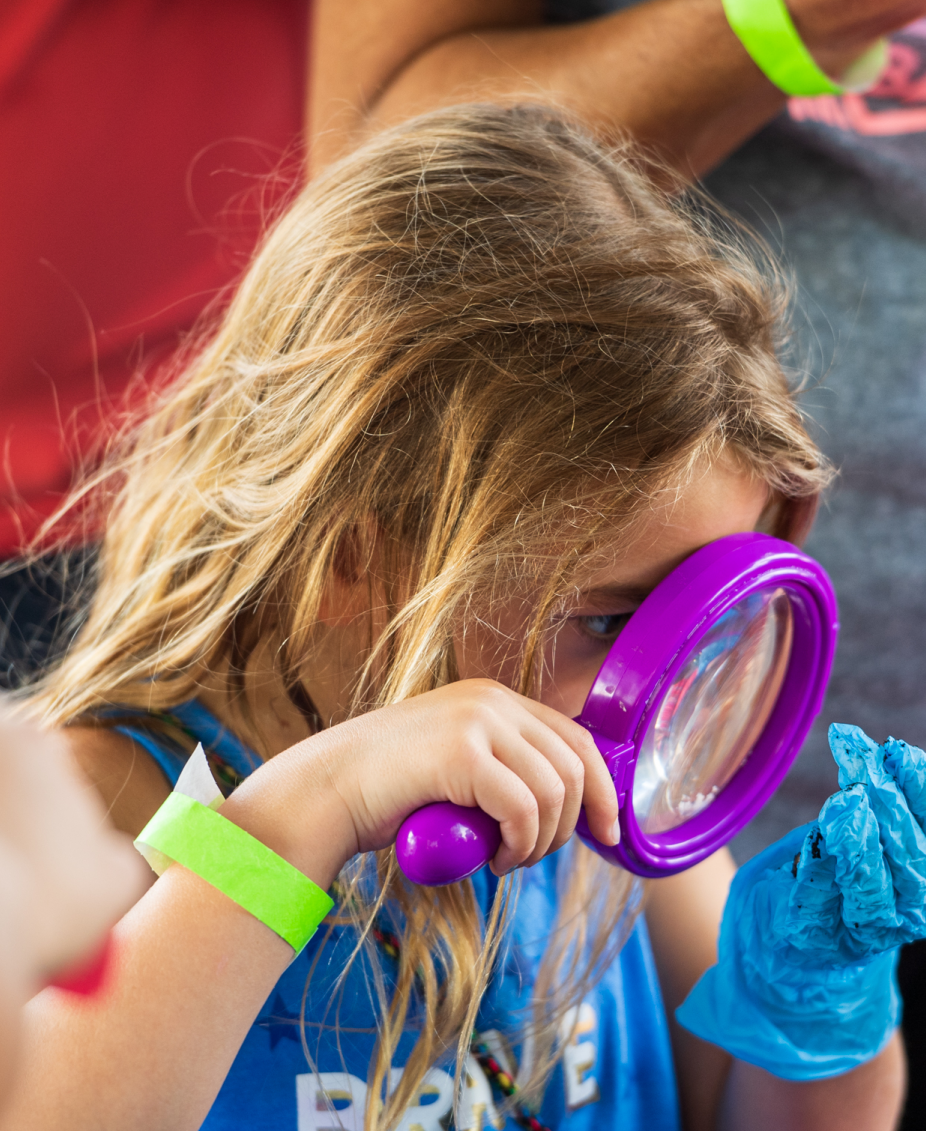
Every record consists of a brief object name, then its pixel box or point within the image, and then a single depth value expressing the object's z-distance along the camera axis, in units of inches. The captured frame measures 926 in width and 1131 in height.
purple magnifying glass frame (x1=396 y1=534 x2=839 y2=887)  44.3
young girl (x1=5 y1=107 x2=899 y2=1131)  45.9
